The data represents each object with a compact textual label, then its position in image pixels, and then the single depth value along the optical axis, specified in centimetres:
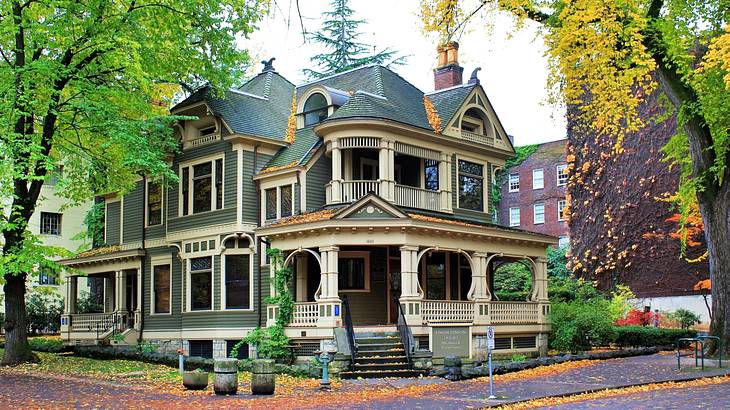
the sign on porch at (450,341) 2425
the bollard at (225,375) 1758
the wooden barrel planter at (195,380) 1856
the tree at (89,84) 2320
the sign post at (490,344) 1667
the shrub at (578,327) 2747
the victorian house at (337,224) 2414
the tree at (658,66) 2012
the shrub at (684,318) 3219
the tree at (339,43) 4772
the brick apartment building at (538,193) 5491
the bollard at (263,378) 1778
